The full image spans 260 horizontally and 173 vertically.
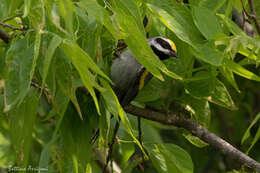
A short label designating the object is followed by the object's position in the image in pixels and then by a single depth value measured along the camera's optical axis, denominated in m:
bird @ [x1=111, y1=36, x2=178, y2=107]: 7.87
